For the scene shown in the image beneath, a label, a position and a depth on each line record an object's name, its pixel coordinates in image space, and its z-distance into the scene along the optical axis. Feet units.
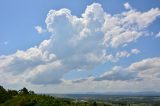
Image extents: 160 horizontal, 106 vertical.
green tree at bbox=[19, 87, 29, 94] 229.41
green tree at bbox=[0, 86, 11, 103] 210.20
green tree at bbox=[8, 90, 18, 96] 226.72
